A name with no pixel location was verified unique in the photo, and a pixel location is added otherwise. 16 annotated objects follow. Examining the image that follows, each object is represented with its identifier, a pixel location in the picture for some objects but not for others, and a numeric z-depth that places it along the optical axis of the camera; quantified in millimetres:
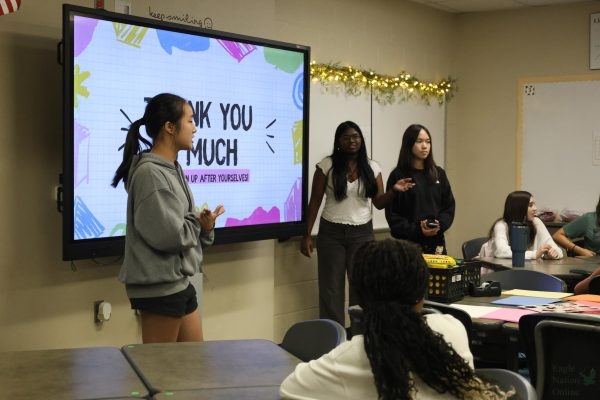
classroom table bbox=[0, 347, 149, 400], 2148
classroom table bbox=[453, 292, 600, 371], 3102
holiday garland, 6207
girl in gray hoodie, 3076
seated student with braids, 1728
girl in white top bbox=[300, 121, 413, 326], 5605
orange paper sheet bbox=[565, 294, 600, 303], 3604
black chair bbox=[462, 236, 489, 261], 5844
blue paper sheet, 3545
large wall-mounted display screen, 3990
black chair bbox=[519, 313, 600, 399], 2752
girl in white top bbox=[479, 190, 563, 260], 5223
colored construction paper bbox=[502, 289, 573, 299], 3754
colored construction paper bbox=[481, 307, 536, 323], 3203
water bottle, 4797
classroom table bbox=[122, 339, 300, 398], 2285
